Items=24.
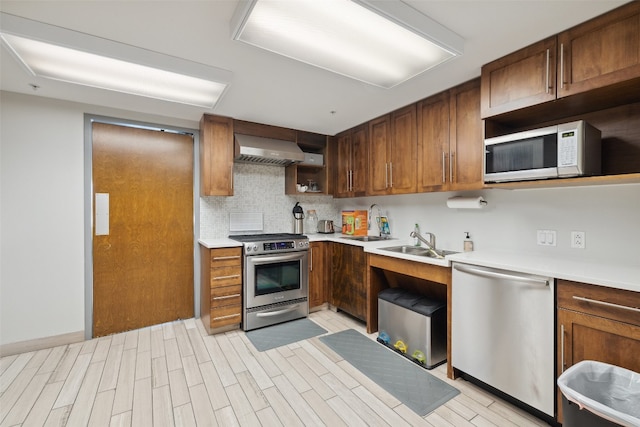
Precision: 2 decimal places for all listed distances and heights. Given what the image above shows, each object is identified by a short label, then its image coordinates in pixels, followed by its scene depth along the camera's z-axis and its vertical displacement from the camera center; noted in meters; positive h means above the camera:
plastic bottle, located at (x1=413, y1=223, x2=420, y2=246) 3.10 -0.29
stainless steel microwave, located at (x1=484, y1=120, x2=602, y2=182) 1.63 +0.36
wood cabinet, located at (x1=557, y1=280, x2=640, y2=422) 1.38 -0.58
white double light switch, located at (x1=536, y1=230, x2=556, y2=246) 2.11 -0.19
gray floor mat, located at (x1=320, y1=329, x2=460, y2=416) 1.94 -1.26
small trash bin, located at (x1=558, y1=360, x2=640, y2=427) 1.22 -0.84
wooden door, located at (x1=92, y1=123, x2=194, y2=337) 2.96 -0.20
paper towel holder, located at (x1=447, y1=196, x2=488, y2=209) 2.47 +0.09
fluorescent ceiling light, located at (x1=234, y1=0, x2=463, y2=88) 1.36 +0.97
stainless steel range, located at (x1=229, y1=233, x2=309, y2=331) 3.05 -0.75
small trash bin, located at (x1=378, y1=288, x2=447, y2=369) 2.33 -0.99
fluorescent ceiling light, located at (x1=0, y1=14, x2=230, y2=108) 1.74 +1.01
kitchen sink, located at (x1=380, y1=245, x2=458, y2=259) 2.69 -0.39
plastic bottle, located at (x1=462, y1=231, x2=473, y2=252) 2.61 -0.29
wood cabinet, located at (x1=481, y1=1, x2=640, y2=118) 1.49 +0.86
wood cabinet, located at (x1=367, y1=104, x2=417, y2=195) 2.85 +0.63
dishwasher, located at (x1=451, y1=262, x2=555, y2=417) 1.65 -0.76
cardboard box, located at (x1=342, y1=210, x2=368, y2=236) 3.77 -0.14
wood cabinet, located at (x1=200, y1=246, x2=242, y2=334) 2.91 -0.79
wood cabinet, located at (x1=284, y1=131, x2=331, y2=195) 3.80 +0.60
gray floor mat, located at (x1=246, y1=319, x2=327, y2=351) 2.77 -1.26
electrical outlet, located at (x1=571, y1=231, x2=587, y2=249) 1.97 -0.19
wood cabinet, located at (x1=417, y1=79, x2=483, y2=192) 2.29 +0.62
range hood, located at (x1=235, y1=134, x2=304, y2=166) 3.20 +0.71
